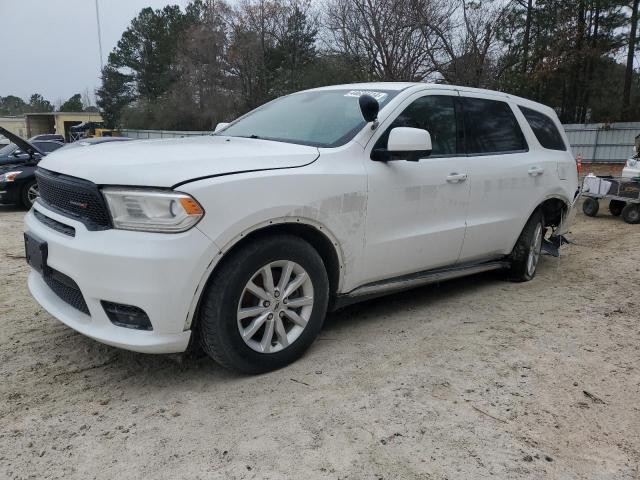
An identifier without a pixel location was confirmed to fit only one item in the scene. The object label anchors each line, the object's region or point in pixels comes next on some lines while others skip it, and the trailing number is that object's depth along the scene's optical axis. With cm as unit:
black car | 1045
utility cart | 958
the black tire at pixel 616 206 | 1052
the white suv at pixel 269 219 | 271
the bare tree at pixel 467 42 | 2108
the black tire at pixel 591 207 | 1061
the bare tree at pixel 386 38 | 2250
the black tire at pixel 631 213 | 966
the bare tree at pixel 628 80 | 2348
